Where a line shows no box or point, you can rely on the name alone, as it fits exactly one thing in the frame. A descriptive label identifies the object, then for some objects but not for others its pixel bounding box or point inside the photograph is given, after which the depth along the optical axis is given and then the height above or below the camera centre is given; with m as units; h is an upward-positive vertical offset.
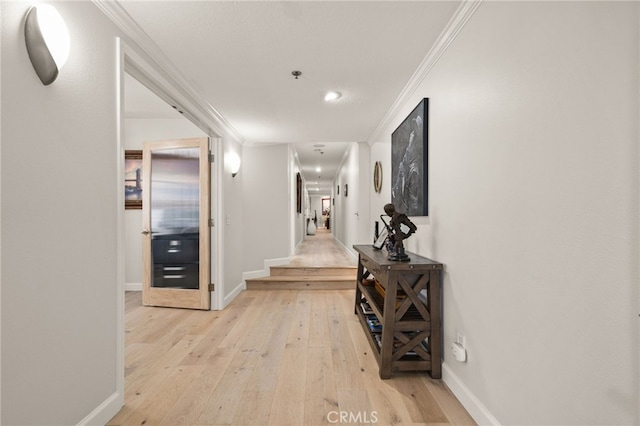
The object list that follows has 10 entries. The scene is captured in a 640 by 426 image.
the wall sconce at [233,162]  4.01 +0.68
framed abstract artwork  2.31 +0.43
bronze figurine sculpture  2.25 -0.17
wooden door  3.74 -0.13
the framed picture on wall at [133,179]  4.32 +0.48
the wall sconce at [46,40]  1.21 +0.71
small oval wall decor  4.11 +0.49
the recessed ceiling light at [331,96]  2.84 +1.11
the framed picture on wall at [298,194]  7.42 +0.47
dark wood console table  2.06 -0.75
